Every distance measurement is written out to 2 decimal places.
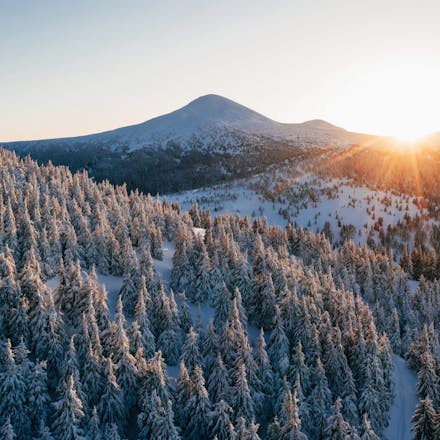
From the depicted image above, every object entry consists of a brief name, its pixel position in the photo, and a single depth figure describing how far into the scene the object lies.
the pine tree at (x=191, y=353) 36.38
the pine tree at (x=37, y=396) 28.81
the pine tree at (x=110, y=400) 30.78
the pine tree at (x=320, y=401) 36.72
